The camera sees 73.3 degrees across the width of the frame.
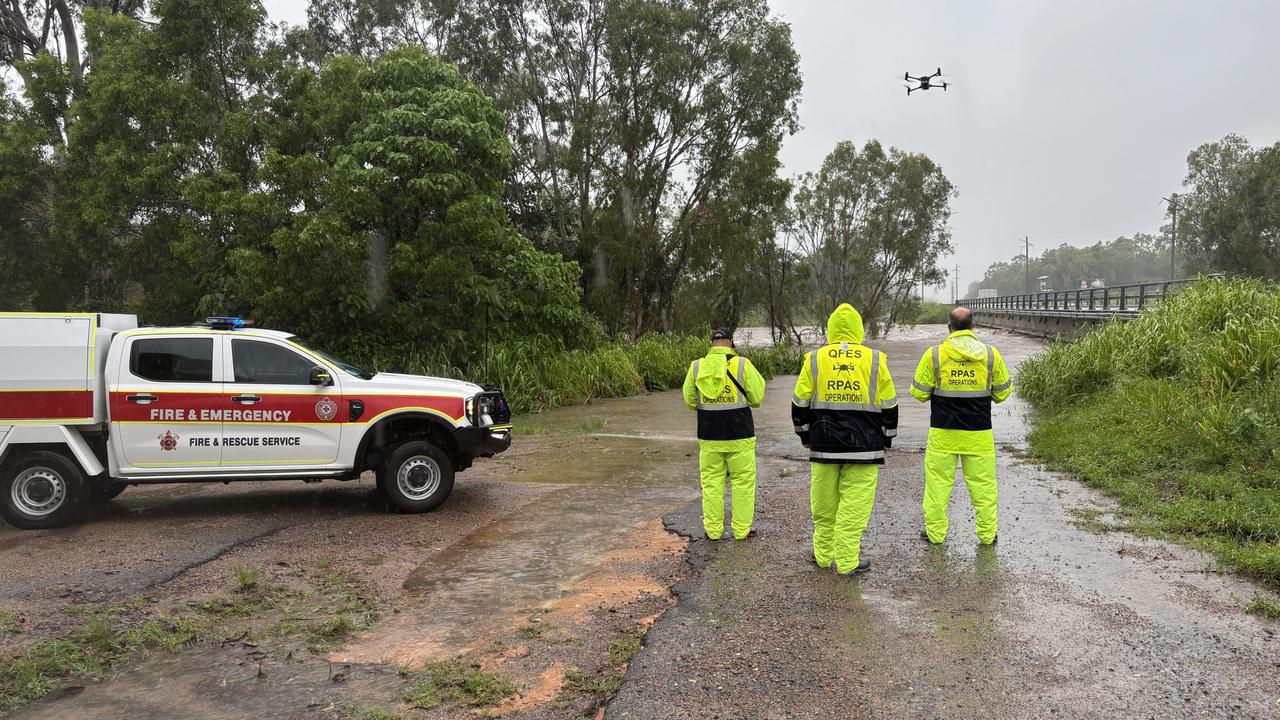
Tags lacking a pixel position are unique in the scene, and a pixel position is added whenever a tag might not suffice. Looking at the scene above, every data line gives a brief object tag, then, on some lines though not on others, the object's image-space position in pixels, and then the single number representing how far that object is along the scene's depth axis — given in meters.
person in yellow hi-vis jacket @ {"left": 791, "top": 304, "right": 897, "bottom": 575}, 5.85
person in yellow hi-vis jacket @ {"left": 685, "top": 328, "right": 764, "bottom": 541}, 6.64
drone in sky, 20.99
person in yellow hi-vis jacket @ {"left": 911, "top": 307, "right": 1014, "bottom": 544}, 6.47
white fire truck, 7.55
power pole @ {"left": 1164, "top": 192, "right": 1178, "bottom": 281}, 63.33
